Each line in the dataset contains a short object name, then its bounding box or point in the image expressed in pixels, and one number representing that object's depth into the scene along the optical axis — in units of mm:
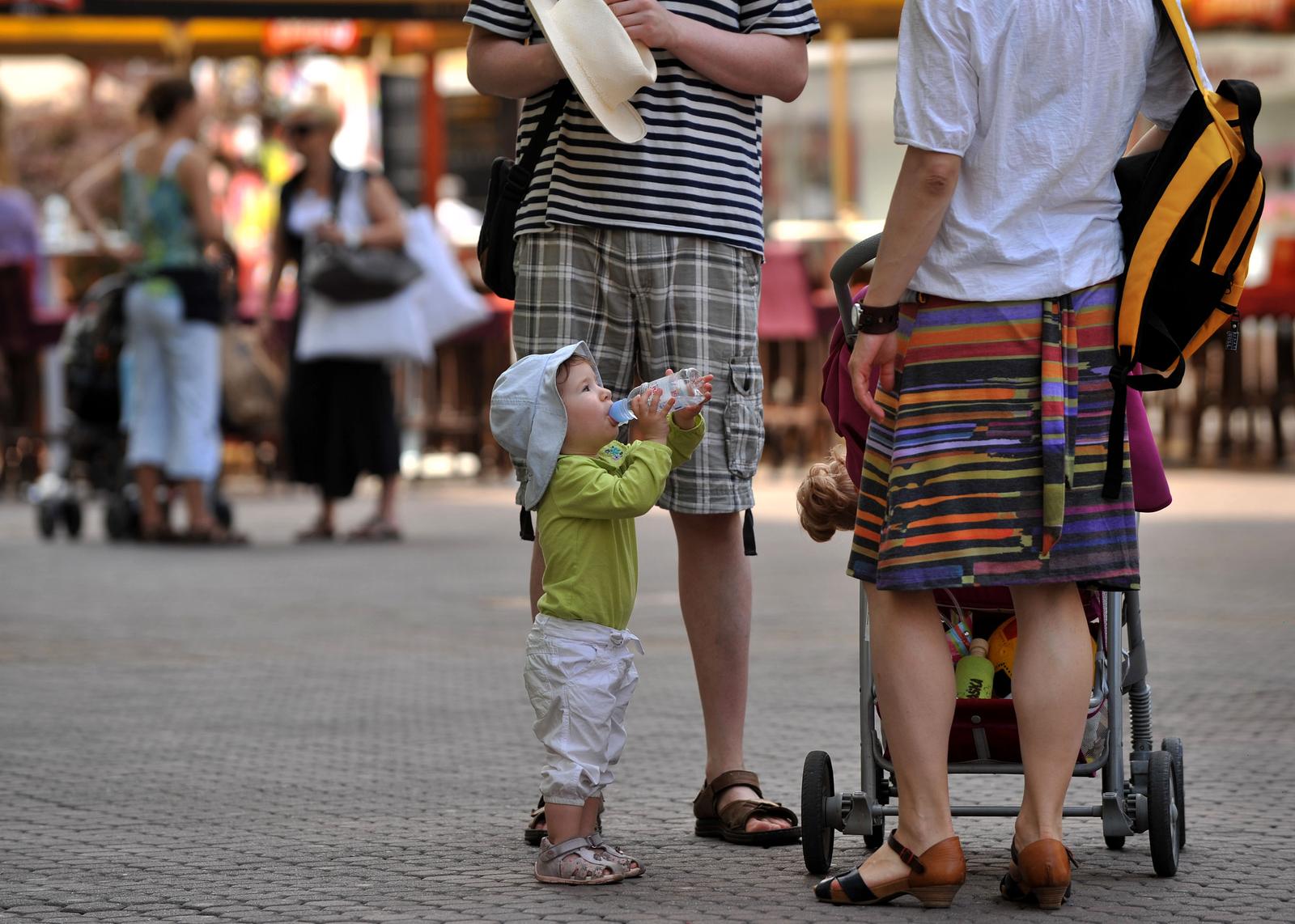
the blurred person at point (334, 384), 19703
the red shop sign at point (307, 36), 37437
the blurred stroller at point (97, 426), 19875
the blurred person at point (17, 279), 27359
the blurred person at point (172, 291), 19062
